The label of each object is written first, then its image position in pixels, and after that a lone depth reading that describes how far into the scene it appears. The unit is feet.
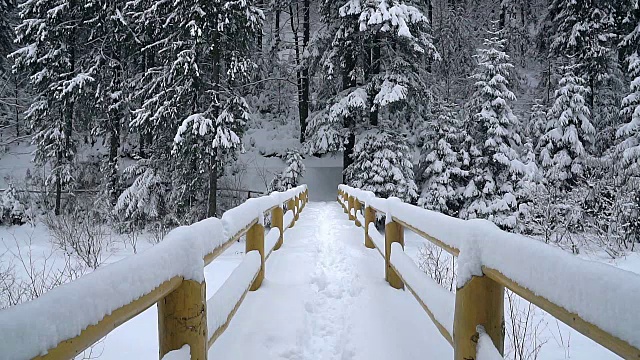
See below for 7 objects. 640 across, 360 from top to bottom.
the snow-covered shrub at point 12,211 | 61.62
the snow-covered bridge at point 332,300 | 3.12
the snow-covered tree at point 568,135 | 56.24
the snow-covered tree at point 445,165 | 56.80
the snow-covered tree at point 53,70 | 58.34
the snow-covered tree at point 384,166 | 52.21
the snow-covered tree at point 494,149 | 53.26
